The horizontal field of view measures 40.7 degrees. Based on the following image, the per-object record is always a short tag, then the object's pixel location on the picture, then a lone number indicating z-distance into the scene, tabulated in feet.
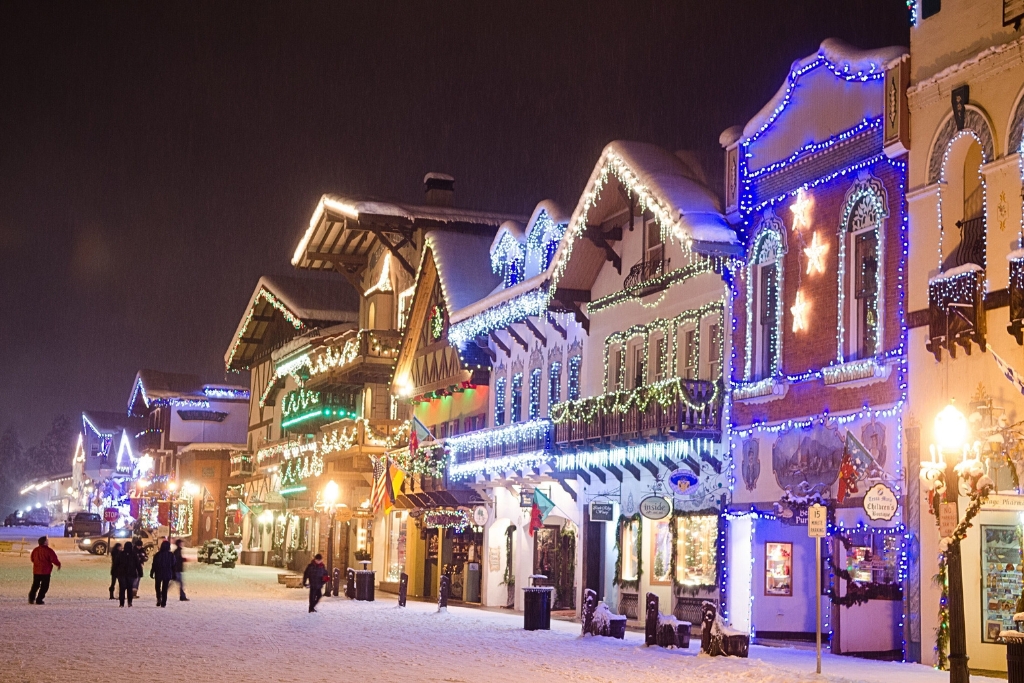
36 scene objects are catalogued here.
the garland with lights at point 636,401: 91.04
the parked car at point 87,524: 260.42
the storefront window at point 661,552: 98.12
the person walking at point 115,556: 109.91
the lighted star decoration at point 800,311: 82.53
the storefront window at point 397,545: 158.20
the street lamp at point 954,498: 51.11
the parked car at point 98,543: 235.40
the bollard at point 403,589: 118.01
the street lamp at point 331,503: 136.26
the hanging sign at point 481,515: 121.41
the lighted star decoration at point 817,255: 80.84
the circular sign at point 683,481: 93.35
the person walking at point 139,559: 111.36
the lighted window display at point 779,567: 88.74
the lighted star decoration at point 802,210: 82.84
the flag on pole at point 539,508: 108.27
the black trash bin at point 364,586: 126.67
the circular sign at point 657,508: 93.97
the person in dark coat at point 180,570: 115.14
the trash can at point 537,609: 92.58
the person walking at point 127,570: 108.58
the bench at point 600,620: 86.89
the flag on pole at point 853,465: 74.18
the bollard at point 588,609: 87.61
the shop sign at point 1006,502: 64.95
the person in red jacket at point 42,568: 102.73
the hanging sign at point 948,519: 53.21
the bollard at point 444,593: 112.27
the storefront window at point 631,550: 101.81
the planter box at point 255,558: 226.58
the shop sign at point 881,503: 69.97
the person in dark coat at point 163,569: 110.42
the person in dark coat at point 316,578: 106.01
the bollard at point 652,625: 78.59
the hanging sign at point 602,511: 105.70
